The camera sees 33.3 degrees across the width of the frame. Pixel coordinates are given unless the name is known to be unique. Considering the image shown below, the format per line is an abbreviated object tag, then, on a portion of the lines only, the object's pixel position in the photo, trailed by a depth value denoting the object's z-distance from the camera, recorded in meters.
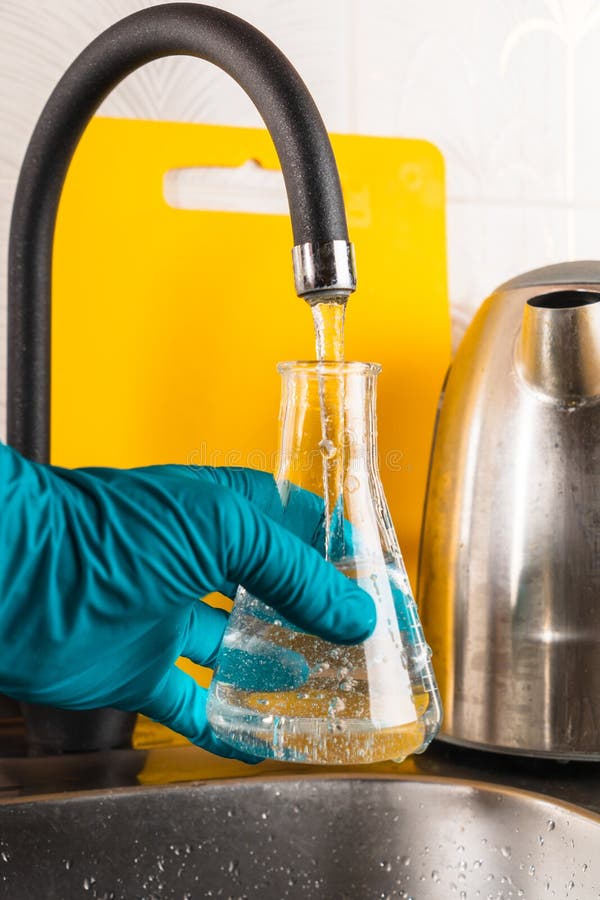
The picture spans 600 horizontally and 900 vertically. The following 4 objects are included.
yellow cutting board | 0.68
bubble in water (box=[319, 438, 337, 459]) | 0.39
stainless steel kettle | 0.55
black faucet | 0.36
